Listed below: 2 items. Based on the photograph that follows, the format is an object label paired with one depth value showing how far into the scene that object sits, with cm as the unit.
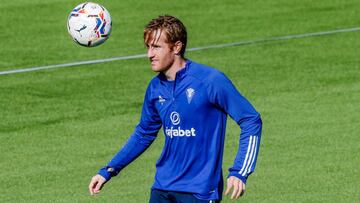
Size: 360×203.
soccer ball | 2800
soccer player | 1695
